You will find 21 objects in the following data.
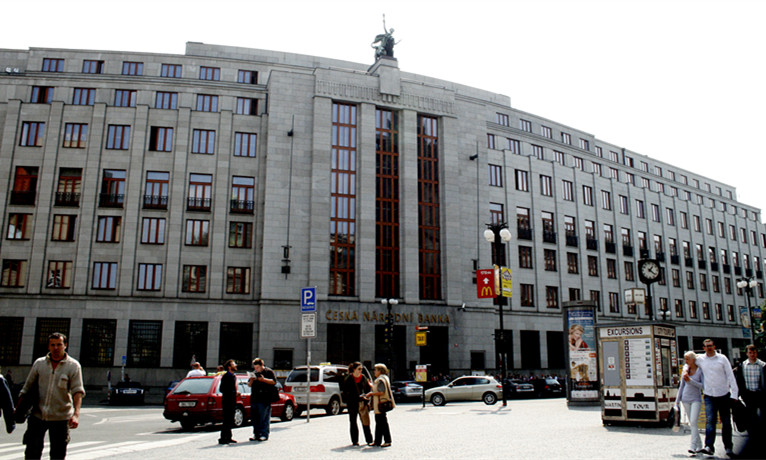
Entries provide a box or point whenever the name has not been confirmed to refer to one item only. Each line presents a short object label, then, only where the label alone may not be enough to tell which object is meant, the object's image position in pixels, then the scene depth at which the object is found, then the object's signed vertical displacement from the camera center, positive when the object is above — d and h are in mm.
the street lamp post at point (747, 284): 37162 +3685
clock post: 20844 +2495
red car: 16719 -1752
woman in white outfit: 11149 -745
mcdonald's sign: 33094 +3437
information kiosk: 14805 -716
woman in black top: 12250 -1159
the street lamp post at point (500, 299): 25797 +1887
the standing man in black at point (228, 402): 12797 -1358
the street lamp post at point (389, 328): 33750 +712
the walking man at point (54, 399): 7426 -745
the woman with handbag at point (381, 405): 12000 -1245
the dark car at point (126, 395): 30812 -2816
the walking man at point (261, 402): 13391 -1363
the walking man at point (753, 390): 11016 -804
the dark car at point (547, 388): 38750 -2840
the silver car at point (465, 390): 29875 -2343
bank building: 40250 +8743
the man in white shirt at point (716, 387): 10570 -726
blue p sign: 18359 +1205
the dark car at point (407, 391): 33312 -2670
